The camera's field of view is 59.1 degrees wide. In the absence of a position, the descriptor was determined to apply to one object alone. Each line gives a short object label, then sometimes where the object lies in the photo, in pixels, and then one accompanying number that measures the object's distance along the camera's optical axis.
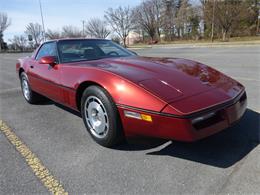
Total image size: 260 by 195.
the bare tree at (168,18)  53.00
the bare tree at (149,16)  56.84
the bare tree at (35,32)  65.75
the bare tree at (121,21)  56.28
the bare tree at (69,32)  63.79
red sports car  2.10
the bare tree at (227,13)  35.41
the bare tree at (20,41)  65.64
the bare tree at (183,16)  47.41
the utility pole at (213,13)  34.96
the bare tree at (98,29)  60.05
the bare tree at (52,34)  62.94
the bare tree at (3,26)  54.03
